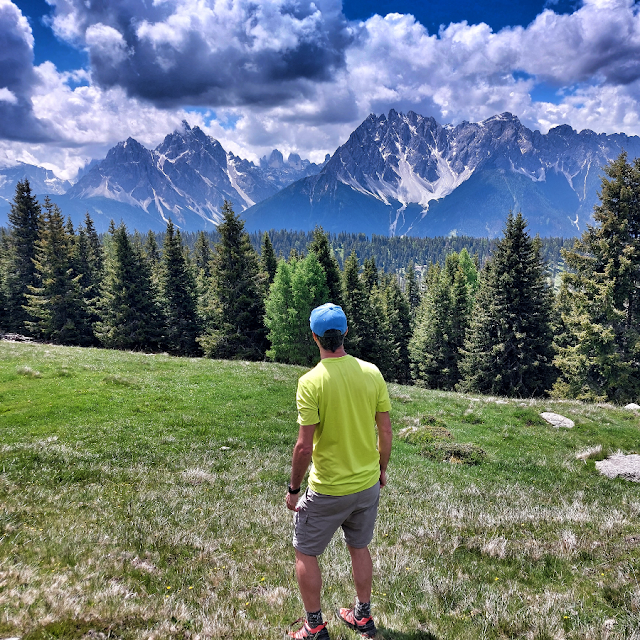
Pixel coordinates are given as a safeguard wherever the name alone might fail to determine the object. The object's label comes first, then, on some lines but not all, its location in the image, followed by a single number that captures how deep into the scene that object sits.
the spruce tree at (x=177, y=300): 43.97
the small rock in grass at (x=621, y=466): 10.55
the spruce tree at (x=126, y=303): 40.88
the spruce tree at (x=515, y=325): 33.38
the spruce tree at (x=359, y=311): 43.44
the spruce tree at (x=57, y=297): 41.88
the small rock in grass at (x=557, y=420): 16.34
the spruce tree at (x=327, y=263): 41.78
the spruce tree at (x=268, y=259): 53.03
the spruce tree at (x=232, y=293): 38.28
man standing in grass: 3.73
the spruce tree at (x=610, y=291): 24.39
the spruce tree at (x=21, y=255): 46.84
